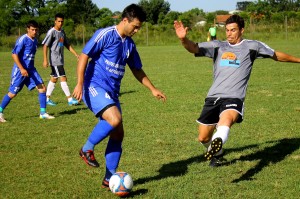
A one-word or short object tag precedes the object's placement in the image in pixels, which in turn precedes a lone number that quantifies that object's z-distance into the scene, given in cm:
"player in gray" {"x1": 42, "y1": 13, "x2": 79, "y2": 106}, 1136
